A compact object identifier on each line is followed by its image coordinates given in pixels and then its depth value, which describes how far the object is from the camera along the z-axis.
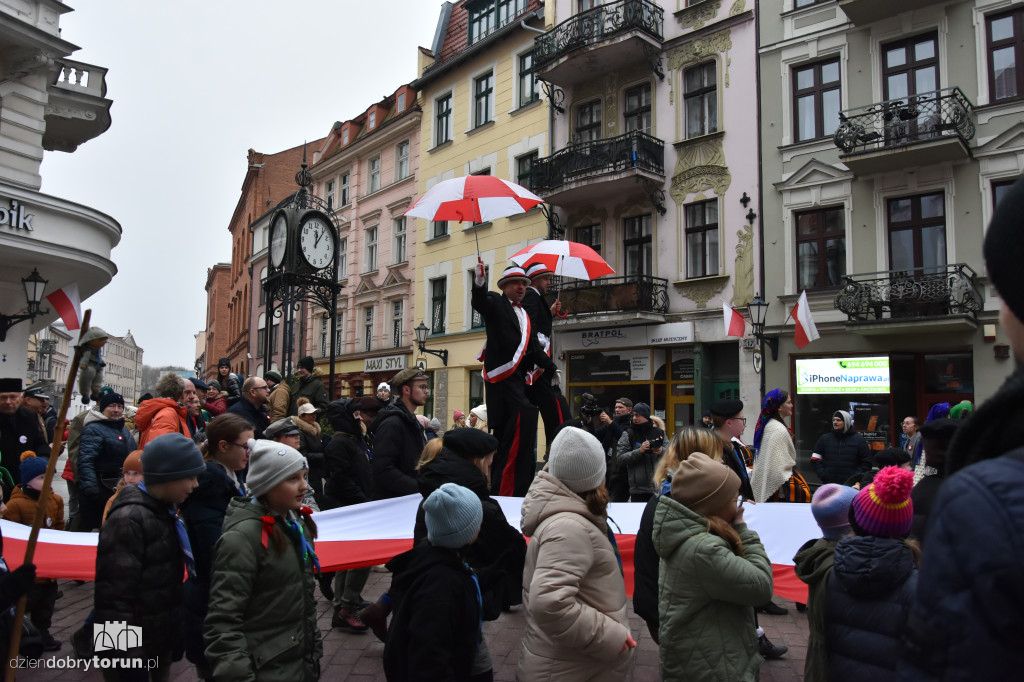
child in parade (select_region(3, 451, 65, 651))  5.00
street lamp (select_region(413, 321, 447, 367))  25.83
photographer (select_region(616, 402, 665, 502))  8.02
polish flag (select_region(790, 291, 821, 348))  14.45
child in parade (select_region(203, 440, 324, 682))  2.81
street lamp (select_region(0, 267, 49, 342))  12.09
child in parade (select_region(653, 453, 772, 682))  3.02
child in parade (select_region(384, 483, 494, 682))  2.71
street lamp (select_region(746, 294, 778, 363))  17.02
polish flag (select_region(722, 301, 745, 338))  16.33
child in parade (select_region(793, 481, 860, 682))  2.84
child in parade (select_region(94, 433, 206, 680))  3.23
